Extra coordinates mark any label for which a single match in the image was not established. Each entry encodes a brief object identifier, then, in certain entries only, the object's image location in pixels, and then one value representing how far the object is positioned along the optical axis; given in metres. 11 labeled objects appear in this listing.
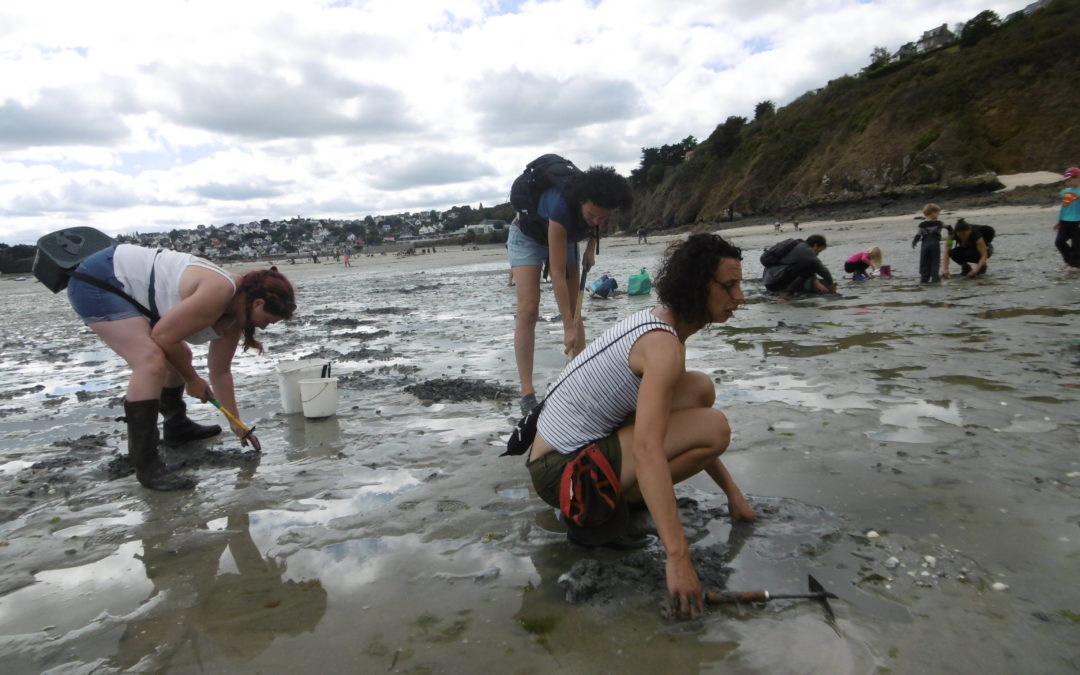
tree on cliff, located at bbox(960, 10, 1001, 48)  45.19
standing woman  4.09
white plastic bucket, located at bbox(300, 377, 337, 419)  4.74
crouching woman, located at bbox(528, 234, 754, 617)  2.42
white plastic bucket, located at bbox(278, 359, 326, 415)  4.98
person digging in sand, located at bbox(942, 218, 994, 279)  10.52
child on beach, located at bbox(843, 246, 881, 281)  11.48
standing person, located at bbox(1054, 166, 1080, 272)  9.77
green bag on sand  11.72
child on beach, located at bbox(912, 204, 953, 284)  10.16
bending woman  3.65
